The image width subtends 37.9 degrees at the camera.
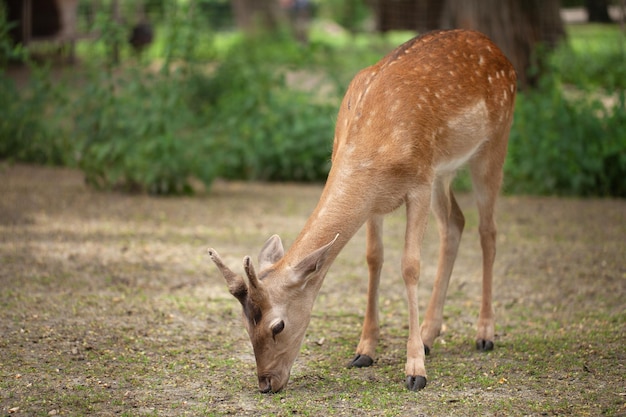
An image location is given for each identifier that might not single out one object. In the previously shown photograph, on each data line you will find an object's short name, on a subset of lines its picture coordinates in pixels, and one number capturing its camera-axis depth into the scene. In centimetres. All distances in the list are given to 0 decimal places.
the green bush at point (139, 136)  984
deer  475
